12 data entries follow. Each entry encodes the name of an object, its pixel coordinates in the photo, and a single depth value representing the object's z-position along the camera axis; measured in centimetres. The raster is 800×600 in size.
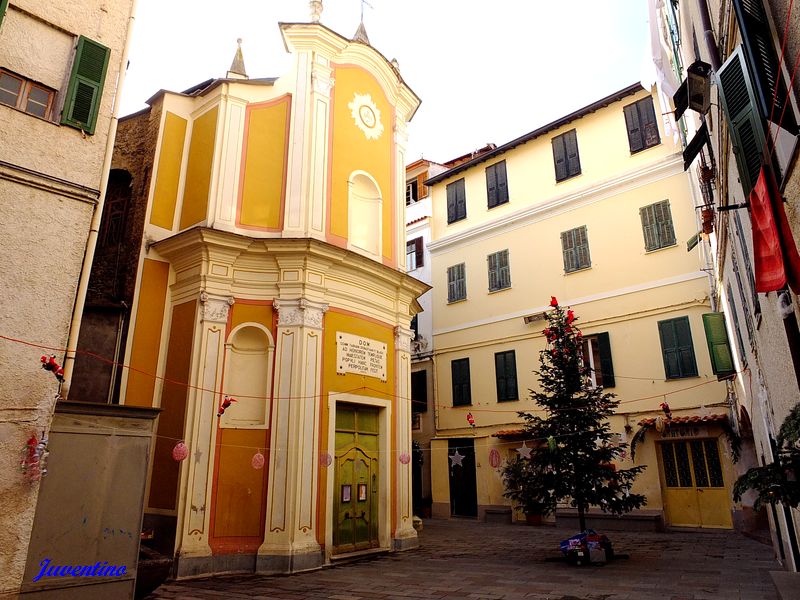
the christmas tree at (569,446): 1123
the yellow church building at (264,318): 1079
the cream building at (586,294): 1542
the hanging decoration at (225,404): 1046
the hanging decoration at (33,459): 597
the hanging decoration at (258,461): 1069
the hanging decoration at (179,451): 969
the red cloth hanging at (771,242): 351
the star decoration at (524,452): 1346
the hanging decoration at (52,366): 618
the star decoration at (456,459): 1799
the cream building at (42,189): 599
